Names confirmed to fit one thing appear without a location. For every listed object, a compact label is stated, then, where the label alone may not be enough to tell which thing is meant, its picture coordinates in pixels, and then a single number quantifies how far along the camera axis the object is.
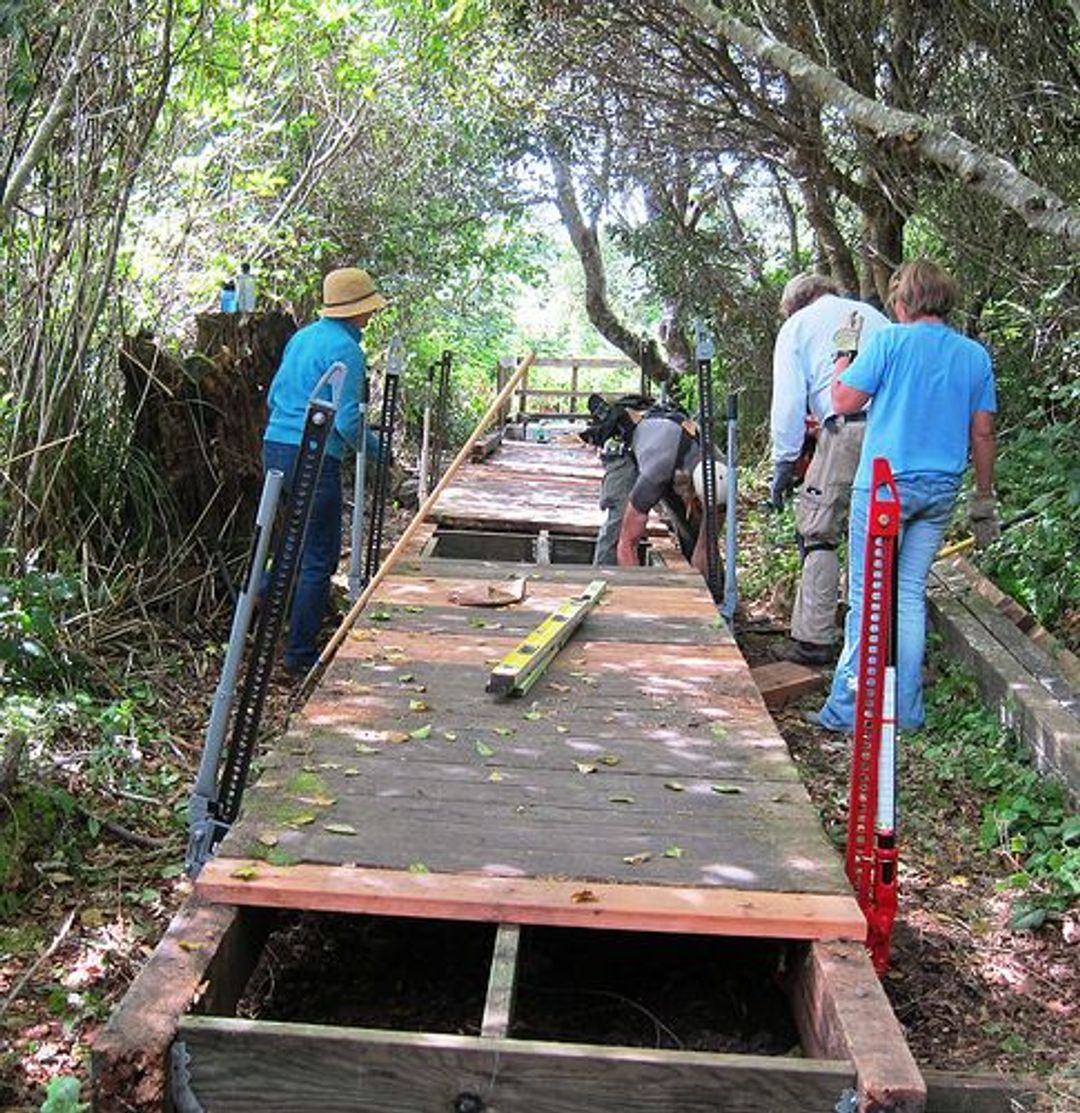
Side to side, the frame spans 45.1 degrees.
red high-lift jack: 3.14
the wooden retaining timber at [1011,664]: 4.77
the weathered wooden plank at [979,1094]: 2.98
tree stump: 6.34
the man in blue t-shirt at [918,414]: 4.96
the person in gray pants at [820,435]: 5.97
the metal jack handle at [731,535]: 6.29
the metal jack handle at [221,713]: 3.65
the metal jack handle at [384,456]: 7.02
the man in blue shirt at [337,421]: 5.91
